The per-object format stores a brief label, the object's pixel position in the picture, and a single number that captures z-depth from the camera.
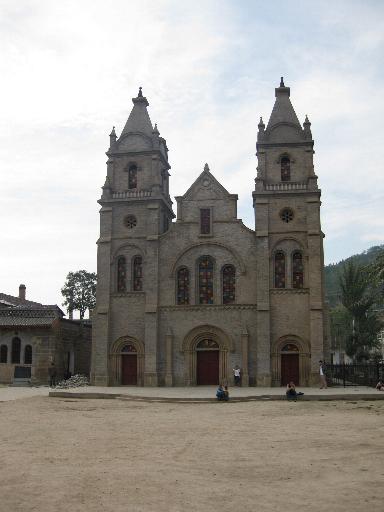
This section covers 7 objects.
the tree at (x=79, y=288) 71.00
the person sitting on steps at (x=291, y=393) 28.69
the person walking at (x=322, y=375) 33.66
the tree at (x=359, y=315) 51.62
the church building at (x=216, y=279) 36.50
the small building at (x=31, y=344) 40.66
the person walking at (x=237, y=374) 35.75
